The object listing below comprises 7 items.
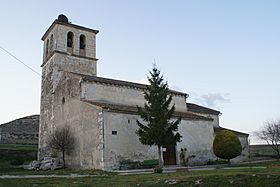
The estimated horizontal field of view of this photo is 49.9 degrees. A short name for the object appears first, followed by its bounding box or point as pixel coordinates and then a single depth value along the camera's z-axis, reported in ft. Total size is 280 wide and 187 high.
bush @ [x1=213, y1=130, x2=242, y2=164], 81.66
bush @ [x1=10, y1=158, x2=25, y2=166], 109.10
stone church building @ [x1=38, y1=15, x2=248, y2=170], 75.10
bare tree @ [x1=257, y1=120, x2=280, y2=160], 138.76
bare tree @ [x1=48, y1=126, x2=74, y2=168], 87.30
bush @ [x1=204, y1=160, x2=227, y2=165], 83.45
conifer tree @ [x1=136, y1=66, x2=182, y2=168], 67.77
